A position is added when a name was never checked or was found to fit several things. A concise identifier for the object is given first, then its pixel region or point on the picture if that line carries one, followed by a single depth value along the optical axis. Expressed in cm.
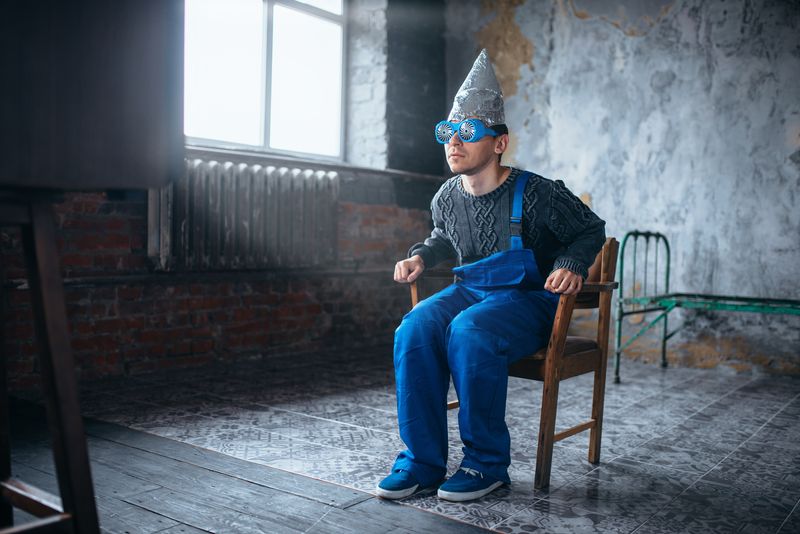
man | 218
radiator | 409
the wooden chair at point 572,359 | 229
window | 459
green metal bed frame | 412
